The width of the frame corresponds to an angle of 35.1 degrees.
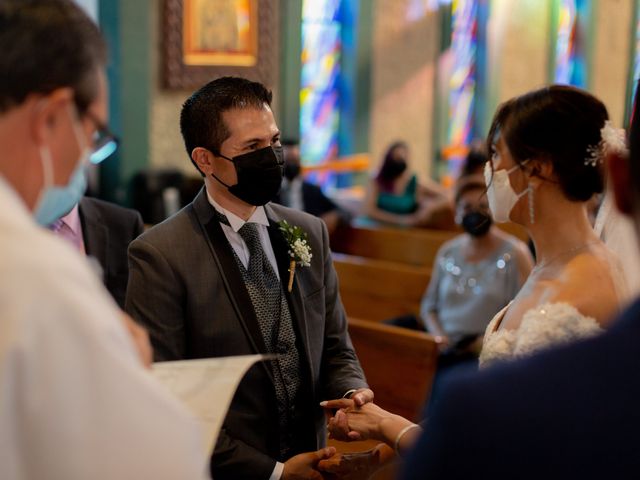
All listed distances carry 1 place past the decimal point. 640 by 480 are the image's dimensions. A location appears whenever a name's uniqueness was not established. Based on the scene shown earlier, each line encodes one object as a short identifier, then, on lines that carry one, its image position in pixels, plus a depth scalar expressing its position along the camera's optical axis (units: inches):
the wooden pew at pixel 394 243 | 273.9
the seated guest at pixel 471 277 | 216.8
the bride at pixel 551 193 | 97.9
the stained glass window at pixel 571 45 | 574.6
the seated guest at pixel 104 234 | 134.6
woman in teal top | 368.5
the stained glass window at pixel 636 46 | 615.0
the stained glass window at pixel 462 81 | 486.0
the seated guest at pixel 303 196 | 310.0
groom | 102.2
